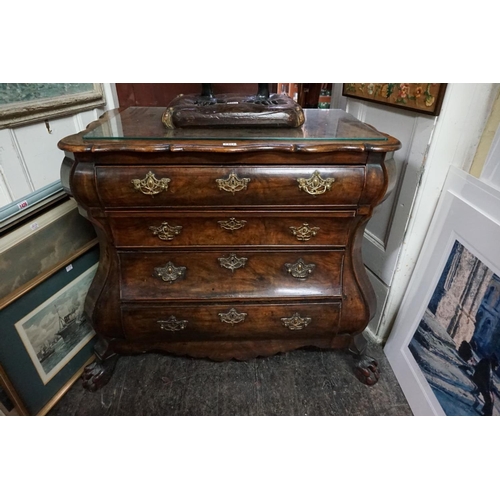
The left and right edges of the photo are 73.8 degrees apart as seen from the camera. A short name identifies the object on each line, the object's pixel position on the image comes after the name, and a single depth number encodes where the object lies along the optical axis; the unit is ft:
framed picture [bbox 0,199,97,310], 3.61
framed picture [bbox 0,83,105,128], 3.99
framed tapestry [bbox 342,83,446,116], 3.66
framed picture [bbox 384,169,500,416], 3.43
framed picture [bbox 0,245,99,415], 3.77
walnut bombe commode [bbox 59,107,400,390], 3.17
